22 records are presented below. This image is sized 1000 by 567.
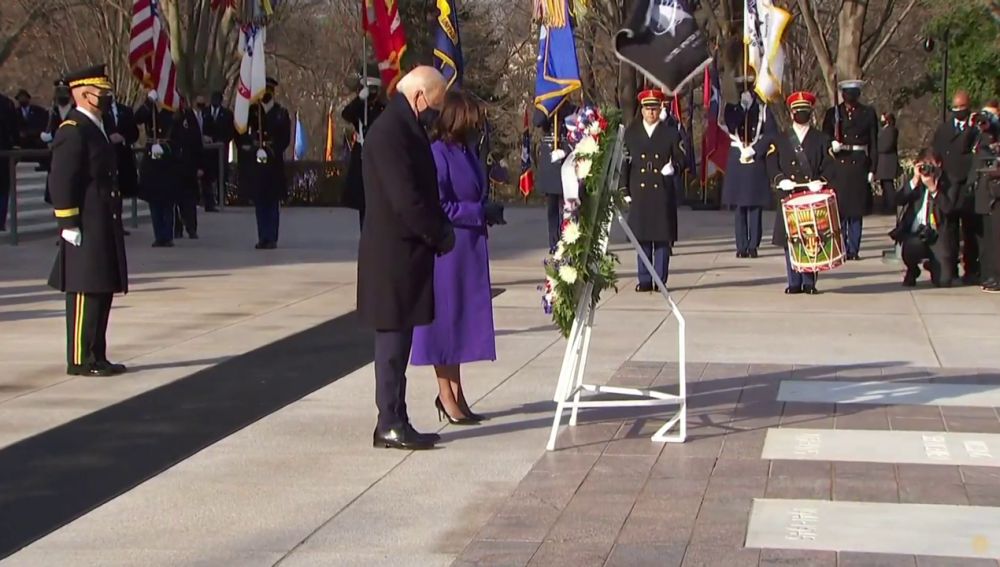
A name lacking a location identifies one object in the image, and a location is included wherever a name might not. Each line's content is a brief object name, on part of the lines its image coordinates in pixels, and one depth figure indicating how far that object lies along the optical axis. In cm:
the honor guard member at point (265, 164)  1952
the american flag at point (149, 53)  2252
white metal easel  805
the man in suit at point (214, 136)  2477
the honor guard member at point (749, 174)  1850
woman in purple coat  841
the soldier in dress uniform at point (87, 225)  1005
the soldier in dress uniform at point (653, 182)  1484
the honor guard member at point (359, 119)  1784
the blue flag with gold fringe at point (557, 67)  1777
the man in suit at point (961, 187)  1534
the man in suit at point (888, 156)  2377
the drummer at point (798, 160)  1452
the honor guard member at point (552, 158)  1820
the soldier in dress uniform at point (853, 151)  1788
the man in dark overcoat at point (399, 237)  766
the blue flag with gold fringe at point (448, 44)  1761
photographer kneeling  1535
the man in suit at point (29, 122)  2741
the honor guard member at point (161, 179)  1984
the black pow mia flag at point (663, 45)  1064
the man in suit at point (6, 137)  2091
